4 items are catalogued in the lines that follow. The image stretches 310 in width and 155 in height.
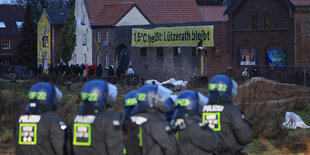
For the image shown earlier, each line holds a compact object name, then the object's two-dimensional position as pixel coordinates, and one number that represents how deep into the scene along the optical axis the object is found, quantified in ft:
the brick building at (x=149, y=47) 151.94
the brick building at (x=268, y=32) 139.54
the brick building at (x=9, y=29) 291.38
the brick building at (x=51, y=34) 234.17
